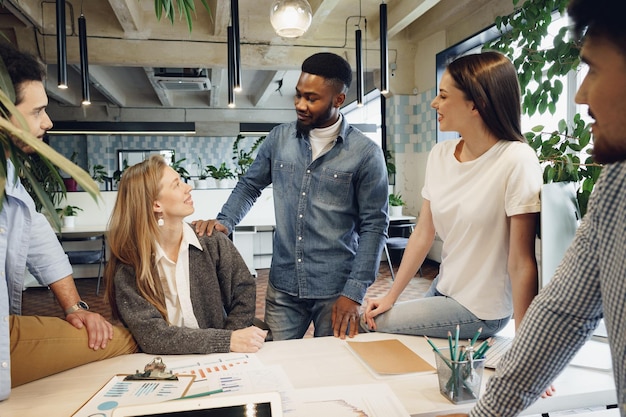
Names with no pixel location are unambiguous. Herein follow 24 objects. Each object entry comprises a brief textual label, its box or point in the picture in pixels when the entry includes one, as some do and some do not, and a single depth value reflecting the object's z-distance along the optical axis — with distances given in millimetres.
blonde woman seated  1507
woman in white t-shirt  1405
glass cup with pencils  1141
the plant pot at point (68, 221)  6578
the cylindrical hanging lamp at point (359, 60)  4965
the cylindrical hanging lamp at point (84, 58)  4262
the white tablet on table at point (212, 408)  979
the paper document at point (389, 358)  1311
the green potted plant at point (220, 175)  7516
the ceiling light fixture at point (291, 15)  3445
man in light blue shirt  1254
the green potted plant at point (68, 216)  6559
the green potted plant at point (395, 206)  7346
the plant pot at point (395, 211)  7359
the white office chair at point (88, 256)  5984
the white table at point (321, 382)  1145
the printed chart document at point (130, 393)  1111
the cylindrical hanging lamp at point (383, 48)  3965
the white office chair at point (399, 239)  6227
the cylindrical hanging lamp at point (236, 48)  3639
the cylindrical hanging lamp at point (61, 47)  3807
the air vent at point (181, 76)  8672
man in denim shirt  2055
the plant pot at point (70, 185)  7129
